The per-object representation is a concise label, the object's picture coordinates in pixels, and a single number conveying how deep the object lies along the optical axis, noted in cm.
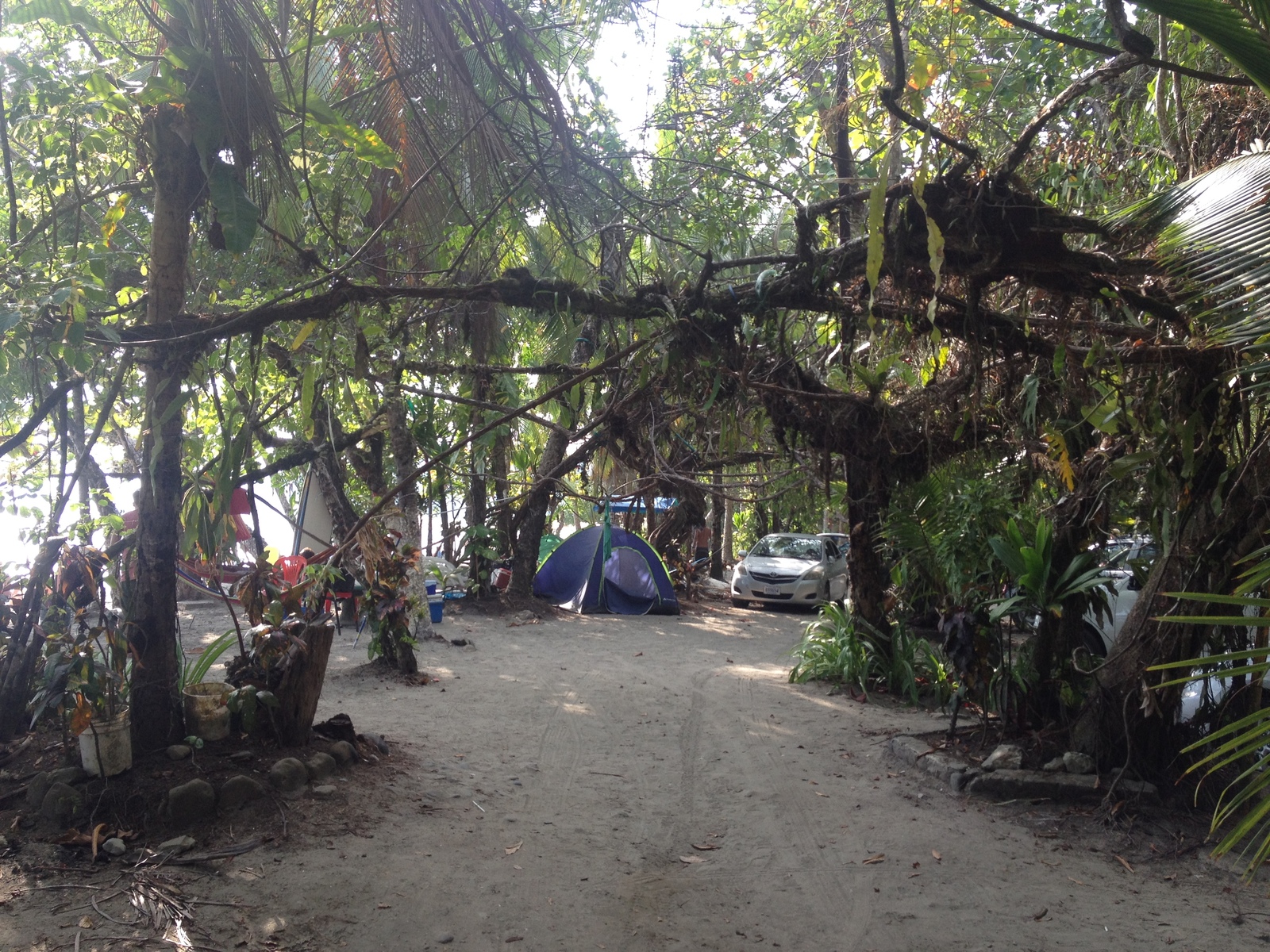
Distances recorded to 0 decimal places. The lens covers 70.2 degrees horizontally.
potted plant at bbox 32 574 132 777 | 446
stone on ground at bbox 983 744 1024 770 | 562
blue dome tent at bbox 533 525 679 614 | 1513
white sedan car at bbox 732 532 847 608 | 1639
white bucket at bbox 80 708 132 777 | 452
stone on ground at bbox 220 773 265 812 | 466
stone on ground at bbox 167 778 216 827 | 445
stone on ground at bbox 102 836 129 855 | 416
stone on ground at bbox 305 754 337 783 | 518
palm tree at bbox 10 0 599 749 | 365
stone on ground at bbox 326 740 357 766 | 552
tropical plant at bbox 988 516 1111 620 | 554
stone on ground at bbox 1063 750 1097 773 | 539
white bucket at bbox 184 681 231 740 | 512
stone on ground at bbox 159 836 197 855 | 423
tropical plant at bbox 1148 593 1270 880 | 170
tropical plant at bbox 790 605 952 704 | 832
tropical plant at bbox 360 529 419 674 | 788
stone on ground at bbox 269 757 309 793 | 493
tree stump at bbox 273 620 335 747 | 537
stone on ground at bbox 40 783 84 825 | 434
